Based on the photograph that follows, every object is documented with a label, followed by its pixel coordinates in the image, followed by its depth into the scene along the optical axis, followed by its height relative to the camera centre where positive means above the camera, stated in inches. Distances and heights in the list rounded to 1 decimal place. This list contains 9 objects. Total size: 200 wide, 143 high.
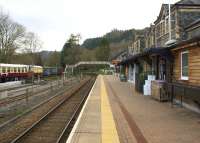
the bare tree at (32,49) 1662.4 +203.0
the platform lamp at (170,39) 438.0 +75.5
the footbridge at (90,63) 2363.0 +91.9
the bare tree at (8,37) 1402.5 +241.1
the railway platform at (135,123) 209.0 -68.3
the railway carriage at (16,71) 1018.5 -2.9
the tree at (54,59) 2646.4 +155.0
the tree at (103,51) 3024.2 +297.7
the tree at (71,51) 2585.3 +254.6
